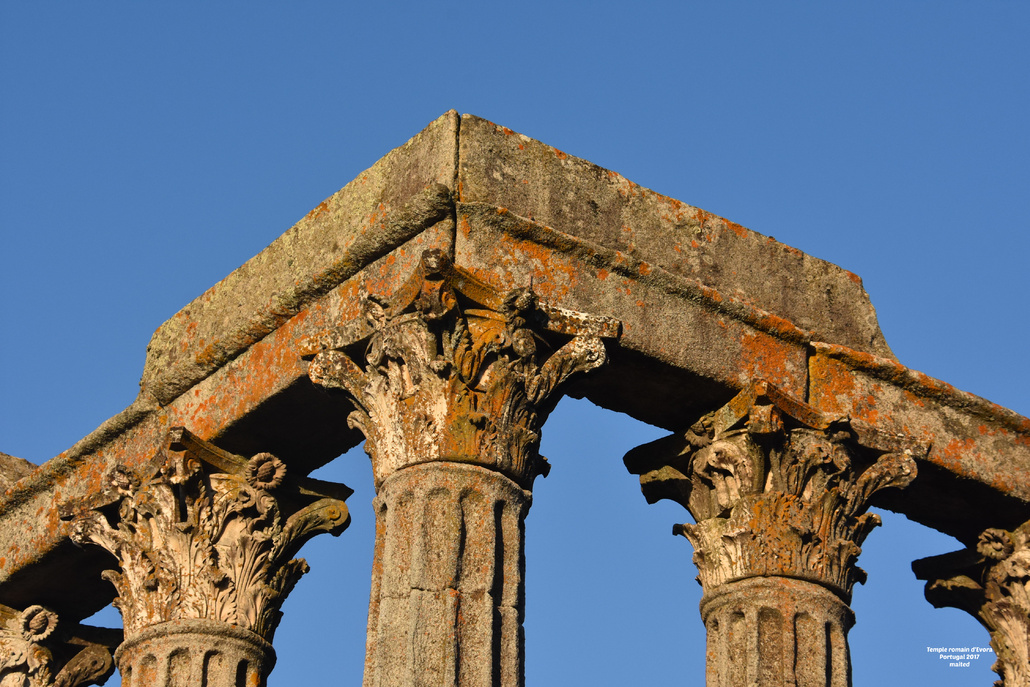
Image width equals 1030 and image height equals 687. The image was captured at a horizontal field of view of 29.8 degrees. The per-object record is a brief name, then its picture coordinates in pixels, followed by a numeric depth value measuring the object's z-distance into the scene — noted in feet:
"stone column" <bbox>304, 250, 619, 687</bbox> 40.29
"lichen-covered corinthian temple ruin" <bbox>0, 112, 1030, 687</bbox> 42.34
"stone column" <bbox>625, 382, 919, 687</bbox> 46.57
